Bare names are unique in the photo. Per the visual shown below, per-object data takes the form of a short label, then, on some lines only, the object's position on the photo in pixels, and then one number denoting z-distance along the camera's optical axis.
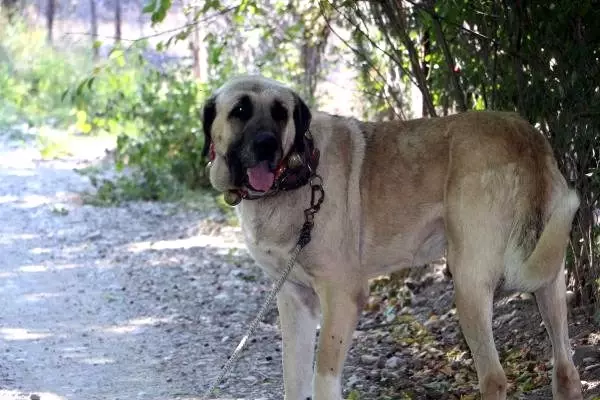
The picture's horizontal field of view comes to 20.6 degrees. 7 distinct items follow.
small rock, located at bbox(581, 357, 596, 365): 8.37
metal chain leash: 7.19
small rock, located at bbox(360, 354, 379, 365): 9.62
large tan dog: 7.04
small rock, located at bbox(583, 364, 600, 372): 8.23
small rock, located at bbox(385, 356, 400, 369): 9.43
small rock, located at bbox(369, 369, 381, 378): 9.16
